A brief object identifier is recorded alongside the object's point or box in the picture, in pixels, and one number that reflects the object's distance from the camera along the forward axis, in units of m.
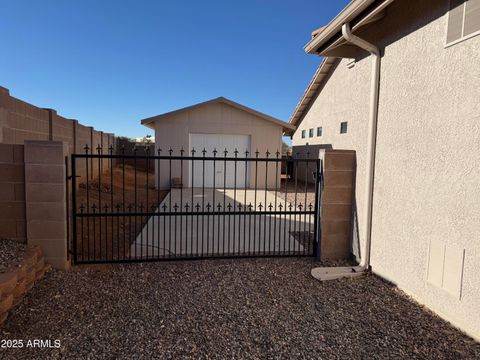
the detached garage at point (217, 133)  12.55
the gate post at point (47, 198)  3.91
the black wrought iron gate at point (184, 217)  4.80
